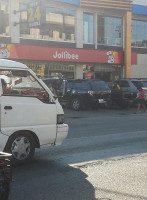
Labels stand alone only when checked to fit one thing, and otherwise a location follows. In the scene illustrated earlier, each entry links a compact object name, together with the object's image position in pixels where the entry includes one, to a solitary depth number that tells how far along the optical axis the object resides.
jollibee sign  24.83
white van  6.37
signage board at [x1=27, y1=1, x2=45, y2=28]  22.36
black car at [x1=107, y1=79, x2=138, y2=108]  20.31
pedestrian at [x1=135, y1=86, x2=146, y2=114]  18.37
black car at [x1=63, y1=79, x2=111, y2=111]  19.06
